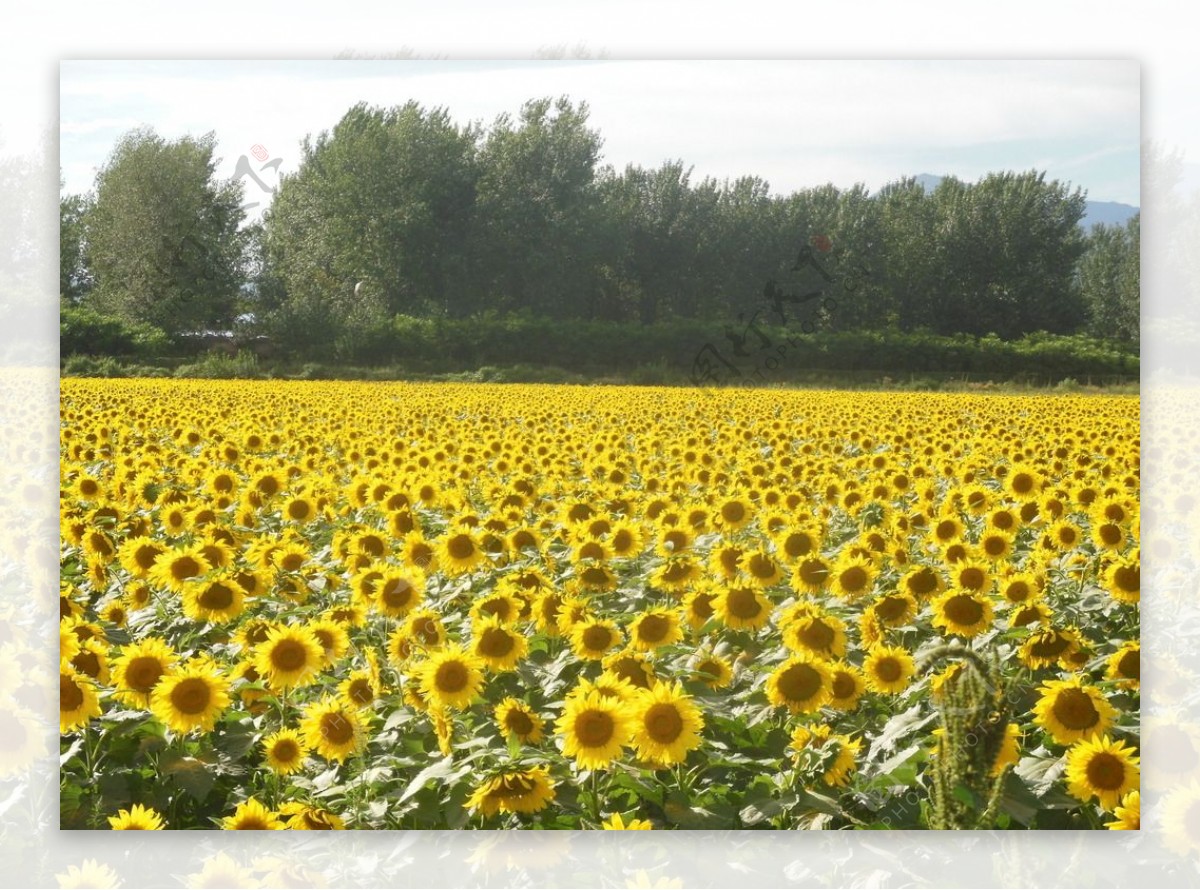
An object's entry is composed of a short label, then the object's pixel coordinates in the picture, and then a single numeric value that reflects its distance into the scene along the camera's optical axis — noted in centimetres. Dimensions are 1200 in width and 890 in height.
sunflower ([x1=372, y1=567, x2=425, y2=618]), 482
